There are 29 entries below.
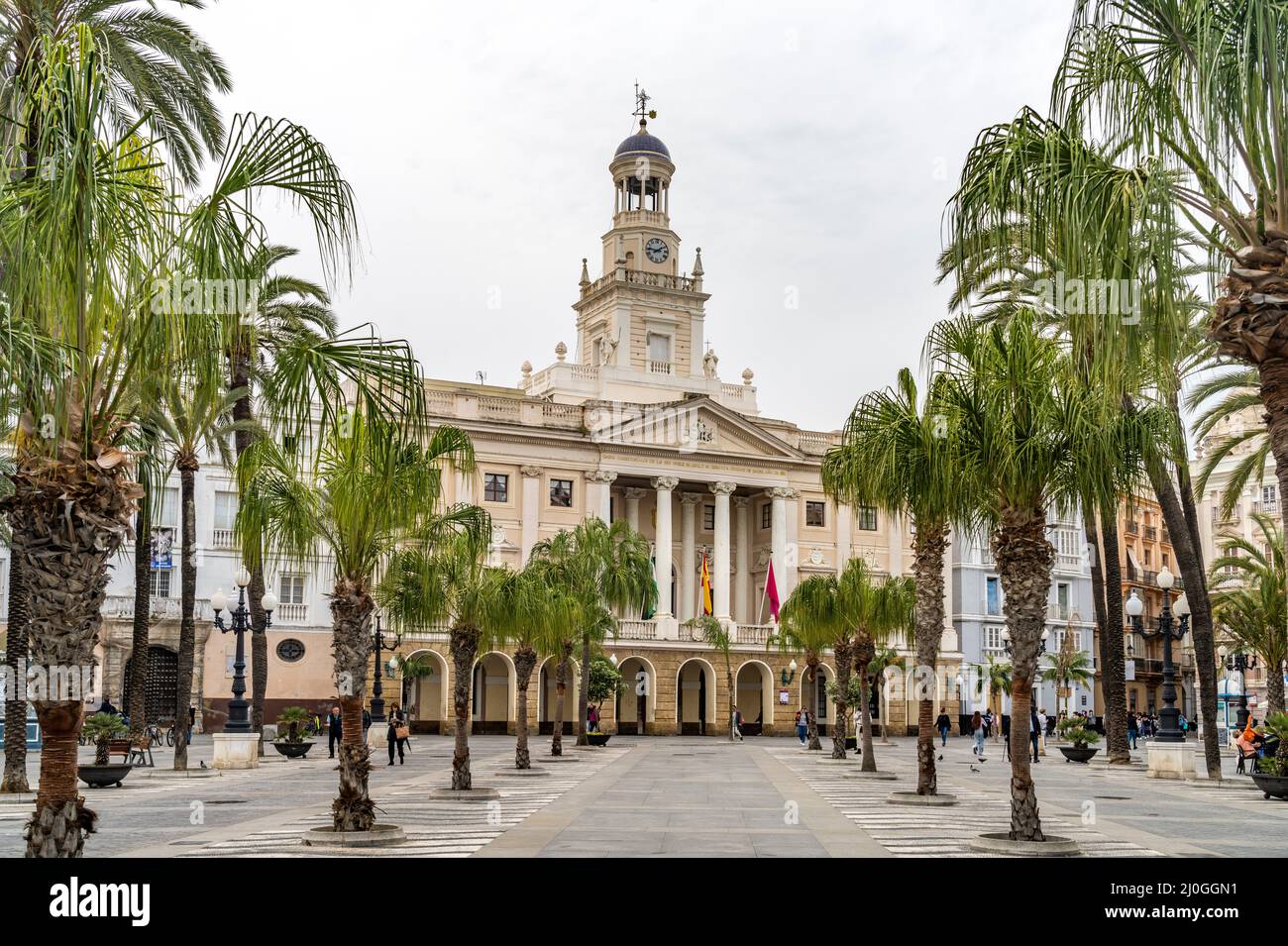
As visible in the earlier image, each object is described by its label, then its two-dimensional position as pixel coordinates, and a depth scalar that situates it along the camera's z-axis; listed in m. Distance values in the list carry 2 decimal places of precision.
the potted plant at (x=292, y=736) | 42.56
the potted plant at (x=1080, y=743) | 44.94
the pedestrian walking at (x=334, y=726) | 39.78
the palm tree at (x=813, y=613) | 40.06
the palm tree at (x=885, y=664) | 56.57
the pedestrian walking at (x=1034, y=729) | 44.62
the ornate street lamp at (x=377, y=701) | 44.88
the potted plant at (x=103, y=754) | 29.31
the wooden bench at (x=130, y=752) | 32.16
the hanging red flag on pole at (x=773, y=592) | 69.25
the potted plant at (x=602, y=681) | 59.78
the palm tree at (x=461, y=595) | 23.91
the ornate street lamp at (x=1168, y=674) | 35.62
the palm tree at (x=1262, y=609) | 47.50
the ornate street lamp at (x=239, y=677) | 38.19
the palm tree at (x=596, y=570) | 46.34
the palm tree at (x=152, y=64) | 22.62
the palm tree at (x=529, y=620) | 30.23
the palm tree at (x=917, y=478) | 20.09
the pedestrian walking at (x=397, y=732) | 39.86
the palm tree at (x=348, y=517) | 18.84
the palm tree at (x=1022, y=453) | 18.05
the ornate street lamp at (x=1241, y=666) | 50.78
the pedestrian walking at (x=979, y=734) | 46.69
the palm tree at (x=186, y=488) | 35.84
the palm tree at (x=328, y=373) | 13.29
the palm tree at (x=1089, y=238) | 12.52
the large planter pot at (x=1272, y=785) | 28.23
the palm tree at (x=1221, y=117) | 12.17
